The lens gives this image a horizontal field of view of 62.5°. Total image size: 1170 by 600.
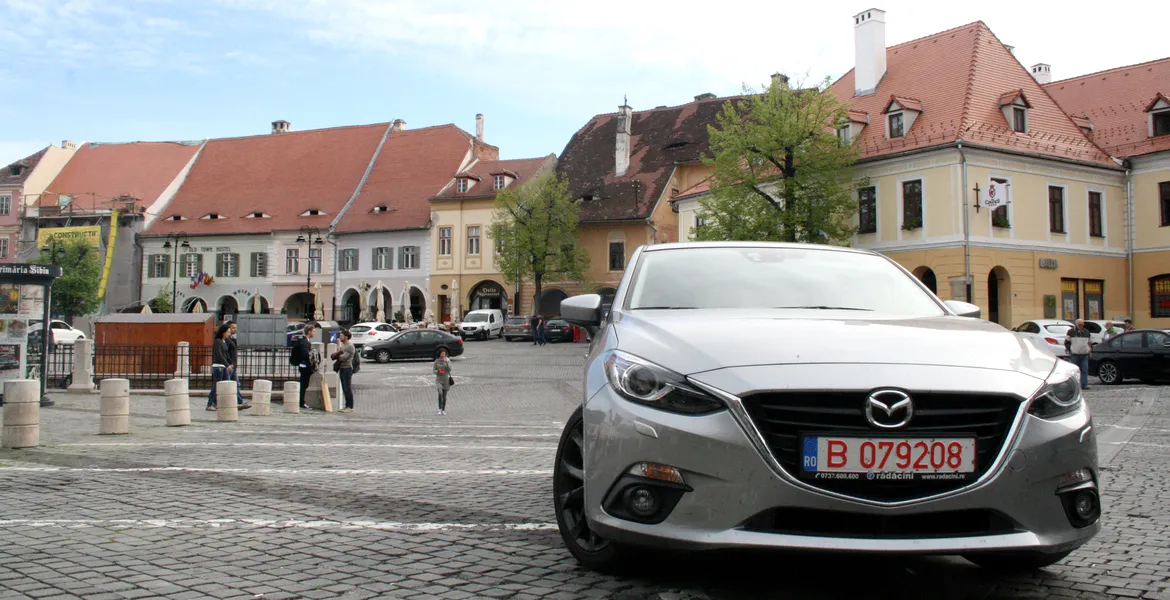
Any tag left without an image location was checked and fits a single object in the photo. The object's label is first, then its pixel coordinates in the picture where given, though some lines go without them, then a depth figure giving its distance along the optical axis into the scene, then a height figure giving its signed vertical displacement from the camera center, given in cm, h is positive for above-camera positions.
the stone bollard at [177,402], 1411 -91
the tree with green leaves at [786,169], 3847 +670
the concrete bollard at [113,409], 1260 -90
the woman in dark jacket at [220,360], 1847 -41
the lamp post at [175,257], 6334 +564
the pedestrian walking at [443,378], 2095 -90
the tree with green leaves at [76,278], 6612 +432
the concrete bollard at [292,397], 1911 -117
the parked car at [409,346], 3956 -38
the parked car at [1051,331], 2884 -6
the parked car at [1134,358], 2389 -75
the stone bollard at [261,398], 1794 -111
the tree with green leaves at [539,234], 5525 +586
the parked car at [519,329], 5100 +35
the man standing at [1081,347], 2255 -43
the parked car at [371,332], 4348 +24
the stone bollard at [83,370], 2278 -69
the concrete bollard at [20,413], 1041 -78
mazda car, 347 -42
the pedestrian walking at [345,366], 2066 -60
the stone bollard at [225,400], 1559 -98
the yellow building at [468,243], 6172 +598
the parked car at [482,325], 5353 +61
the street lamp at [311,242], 6059 +628
